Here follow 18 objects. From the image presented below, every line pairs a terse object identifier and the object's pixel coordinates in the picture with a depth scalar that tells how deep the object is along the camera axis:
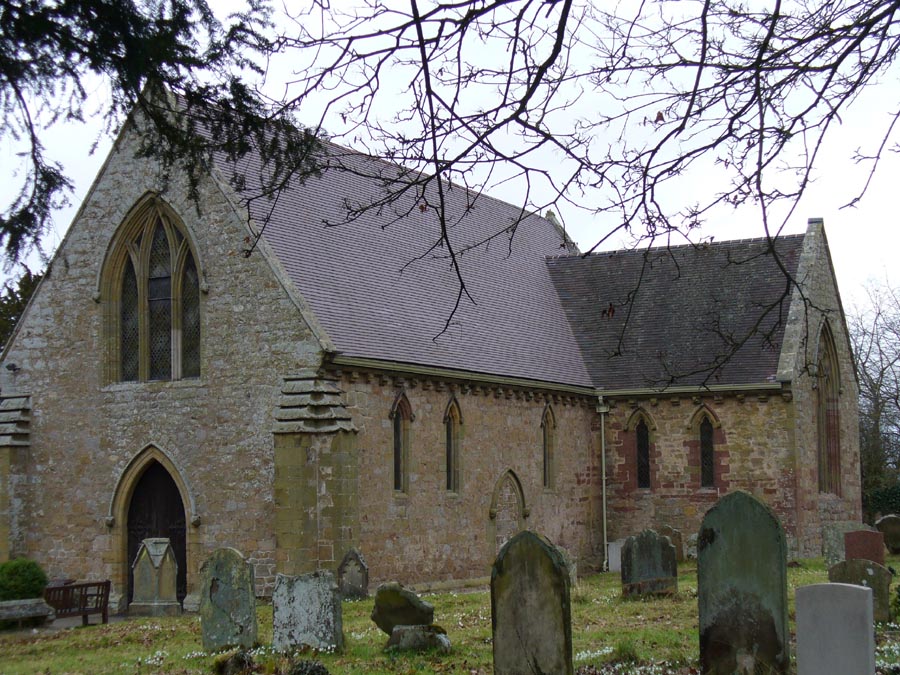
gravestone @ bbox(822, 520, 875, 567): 22.03
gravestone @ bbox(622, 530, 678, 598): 18.39
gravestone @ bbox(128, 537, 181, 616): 19.72
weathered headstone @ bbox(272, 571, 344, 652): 13.84
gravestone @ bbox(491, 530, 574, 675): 10.65
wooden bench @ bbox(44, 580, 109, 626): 18.83
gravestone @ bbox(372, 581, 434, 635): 13.88
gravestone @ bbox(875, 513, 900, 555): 26.84
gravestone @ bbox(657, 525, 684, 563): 28.85
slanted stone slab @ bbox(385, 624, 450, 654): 13.24
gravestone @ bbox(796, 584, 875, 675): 9.11
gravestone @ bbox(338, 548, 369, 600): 19.95
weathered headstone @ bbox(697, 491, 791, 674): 10.82
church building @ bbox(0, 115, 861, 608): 21.56
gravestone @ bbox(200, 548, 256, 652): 14.34
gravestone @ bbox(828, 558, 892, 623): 14.53
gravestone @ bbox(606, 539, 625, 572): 29.27
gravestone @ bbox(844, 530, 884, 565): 19.14
